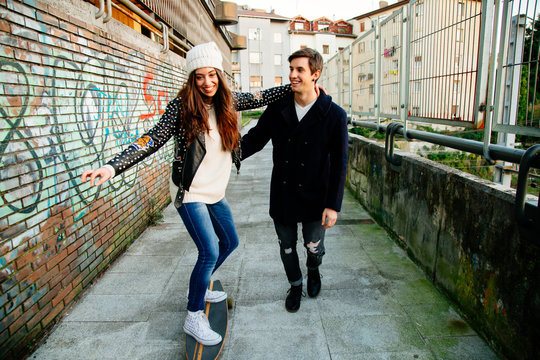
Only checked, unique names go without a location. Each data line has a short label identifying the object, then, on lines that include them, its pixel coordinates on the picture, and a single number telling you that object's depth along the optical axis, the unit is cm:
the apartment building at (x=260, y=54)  4912
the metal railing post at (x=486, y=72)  264
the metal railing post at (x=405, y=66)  424
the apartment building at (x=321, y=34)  5191
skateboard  239
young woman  241
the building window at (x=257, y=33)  4953
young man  271
